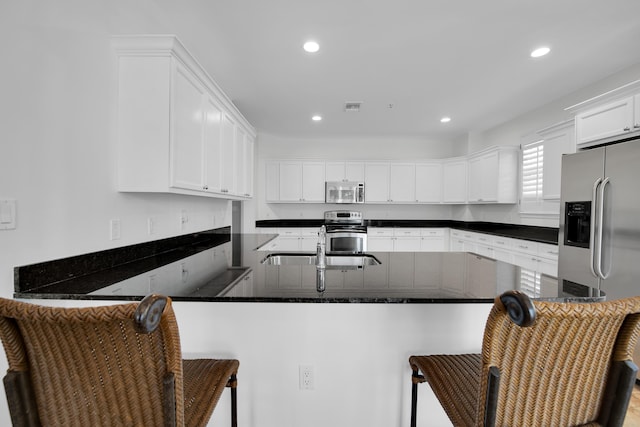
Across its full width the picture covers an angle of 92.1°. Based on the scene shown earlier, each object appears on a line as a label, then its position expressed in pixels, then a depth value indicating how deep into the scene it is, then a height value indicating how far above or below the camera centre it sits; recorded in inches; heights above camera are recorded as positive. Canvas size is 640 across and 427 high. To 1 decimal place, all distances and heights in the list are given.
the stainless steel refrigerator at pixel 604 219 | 82.0 -1.0
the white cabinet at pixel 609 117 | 91.4 +31.9
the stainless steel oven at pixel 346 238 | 207.2 -18.1
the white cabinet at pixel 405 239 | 217.8 -18.9
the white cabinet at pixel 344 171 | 223.3 +28.9
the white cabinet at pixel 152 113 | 69.4 +21.9
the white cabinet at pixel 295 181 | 221.9 +20.9
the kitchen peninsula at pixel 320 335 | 52.1 -21.5
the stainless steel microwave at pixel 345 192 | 219.5 +13.7
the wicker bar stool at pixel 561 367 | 26.9 -14.0
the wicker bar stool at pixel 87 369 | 25.4 -14.2
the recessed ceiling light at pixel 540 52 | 103.4 +55.8
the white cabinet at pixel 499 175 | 178.9 +23.1
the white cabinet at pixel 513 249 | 126.4 -17.7
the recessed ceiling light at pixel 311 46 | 102.0 +55.3
